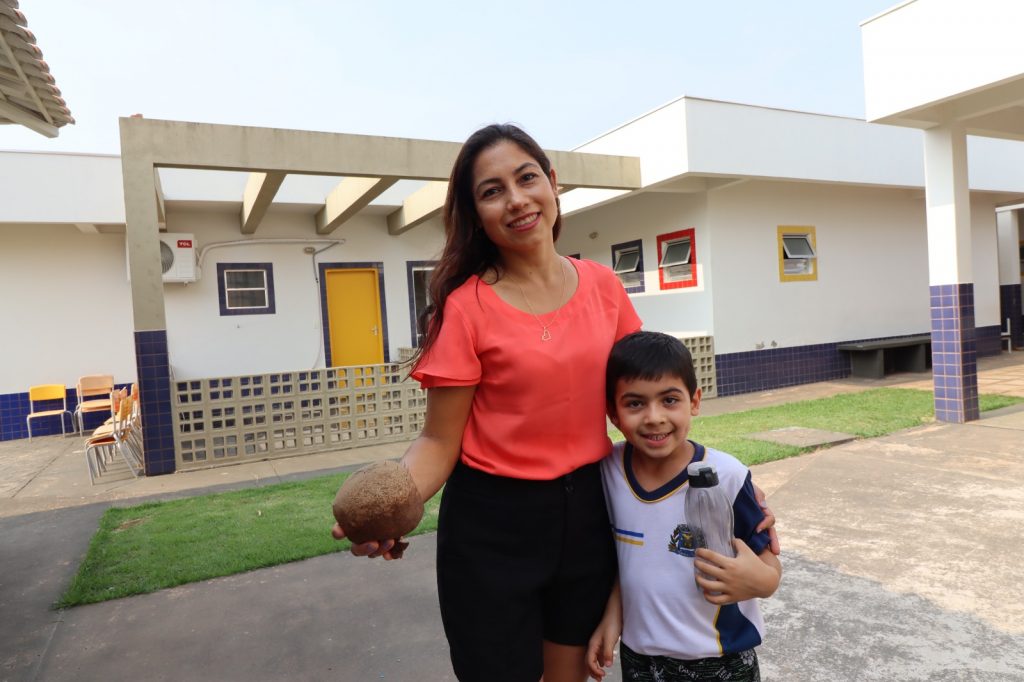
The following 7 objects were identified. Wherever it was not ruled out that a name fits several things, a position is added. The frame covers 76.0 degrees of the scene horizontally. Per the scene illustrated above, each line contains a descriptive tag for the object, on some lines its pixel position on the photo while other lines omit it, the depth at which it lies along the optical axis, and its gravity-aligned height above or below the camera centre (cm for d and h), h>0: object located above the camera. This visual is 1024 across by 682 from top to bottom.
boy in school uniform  131 -45
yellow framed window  977 +86
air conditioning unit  925 +132
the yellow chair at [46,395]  905 -52
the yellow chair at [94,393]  878 -55
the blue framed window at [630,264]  1042 +94
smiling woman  129 -22
